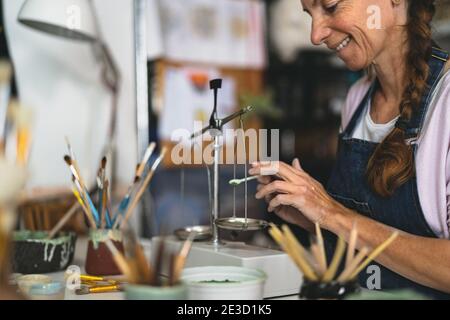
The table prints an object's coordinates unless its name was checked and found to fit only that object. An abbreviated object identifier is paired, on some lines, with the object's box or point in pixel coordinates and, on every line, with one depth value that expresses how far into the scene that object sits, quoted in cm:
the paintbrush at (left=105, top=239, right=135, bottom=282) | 70
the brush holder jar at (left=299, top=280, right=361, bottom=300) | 68
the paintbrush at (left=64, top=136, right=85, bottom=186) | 109
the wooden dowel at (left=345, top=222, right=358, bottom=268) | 71
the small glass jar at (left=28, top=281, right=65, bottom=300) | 92
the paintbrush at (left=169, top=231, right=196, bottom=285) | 69
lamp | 144
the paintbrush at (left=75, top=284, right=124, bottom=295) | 94
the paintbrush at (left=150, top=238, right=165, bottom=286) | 68
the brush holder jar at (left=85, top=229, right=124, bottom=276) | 108
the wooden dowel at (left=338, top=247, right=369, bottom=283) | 70
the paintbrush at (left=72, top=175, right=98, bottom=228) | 110
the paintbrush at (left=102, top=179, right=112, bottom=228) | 110
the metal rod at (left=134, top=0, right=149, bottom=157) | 157
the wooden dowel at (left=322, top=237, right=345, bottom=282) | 69
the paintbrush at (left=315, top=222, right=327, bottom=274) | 70
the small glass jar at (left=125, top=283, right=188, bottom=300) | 66
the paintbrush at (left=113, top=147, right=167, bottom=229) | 108
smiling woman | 97
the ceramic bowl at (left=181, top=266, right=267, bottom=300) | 74
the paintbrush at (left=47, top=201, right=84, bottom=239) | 120
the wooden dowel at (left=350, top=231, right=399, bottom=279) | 72
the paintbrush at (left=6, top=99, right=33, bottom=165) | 71
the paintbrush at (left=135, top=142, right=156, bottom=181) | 111
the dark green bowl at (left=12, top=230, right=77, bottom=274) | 113
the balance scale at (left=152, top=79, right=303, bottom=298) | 94
